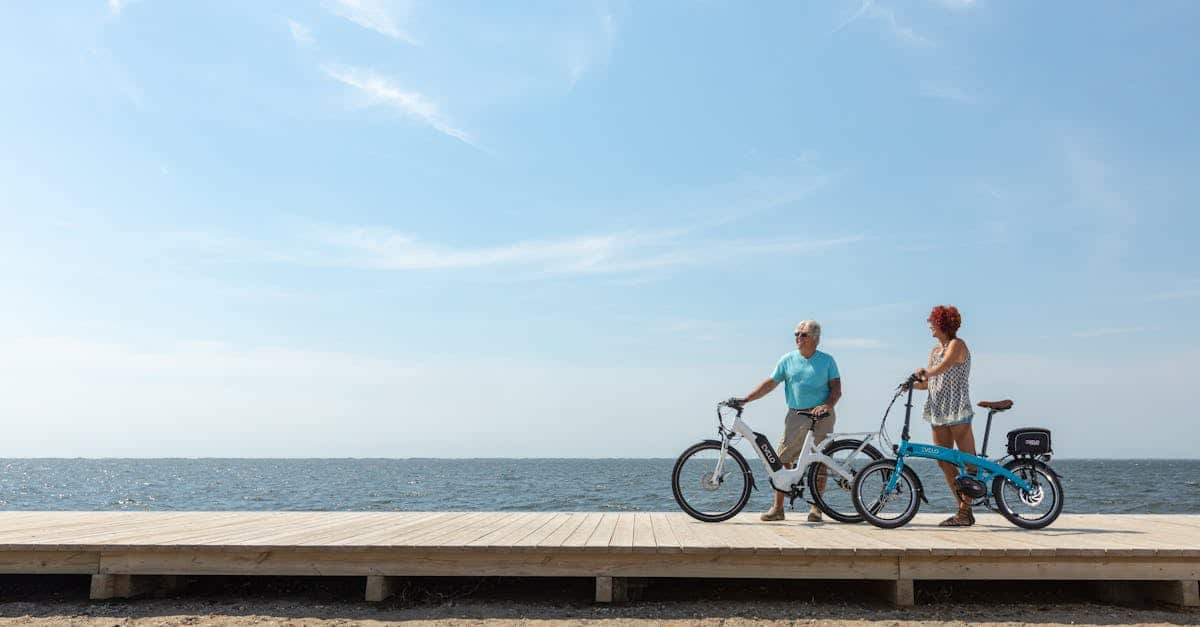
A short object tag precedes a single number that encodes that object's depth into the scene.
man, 7.24
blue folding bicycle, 6.82
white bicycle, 7.02
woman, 6.91
